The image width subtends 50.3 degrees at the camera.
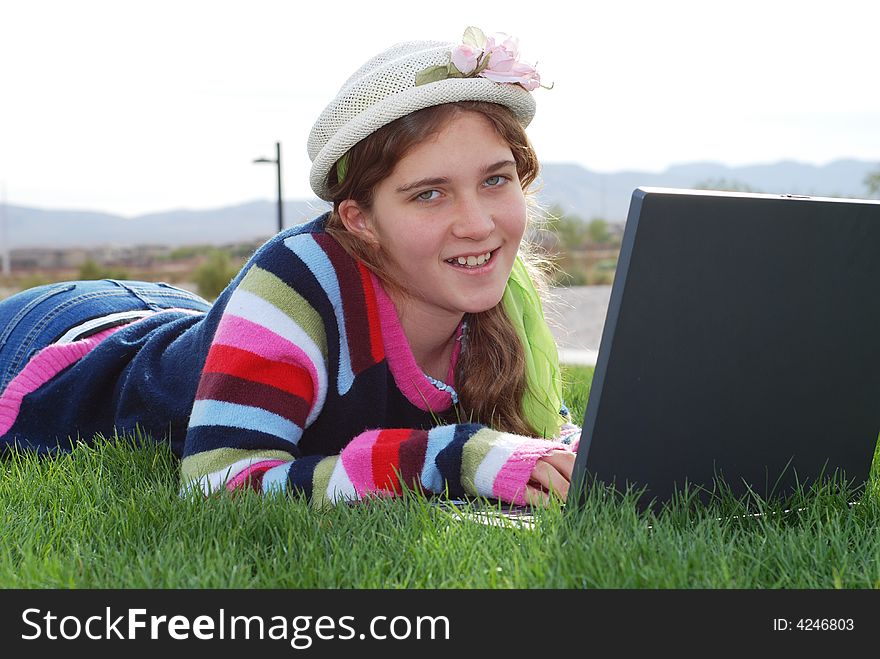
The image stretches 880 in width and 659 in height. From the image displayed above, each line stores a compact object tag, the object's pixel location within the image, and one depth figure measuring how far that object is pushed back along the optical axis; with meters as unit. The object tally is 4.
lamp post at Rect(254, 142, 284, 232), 11.08
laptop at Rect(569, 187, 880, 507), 1.63
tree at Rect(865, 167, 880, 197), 21.05
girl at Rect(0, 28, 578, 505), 2.12
